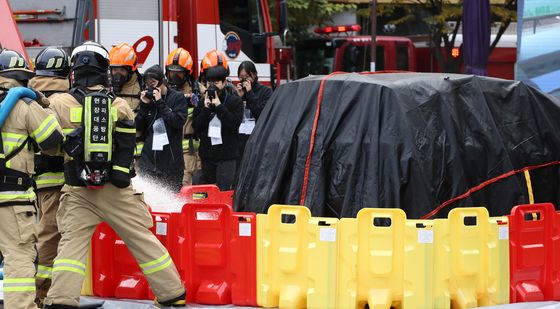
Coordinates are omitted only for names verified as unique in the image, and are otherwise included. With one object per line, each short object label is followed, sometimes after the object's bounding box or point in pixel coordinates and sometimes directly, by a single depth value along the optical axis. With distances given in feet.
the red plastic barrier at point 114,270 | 52.01
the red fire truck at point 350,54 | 160.86
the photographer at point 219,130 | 70.18
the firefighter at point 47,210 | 51.60
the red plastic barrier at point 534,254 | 49.29
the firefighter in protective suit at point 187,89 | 72.23
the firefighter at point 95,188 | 47.37
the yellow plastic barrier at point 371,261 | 46.29
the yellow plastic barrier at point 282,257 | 47.67
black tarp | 50.34
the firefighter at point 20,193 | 45.96
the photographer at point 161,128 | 64.39
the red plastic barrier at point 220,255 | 49.06
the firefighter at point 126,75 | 63.46
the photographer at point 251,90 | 75.66
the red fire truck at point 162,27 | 84.94
